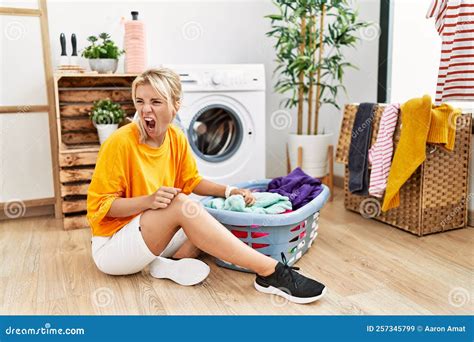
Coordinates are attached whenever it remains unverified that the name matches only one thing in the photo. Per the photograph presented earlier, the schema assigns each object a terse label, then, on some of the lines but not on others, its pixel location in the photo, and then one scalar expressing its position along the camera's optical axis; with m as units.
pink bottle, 2.68
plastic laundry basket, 1.75
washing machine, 2.64
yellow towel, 2.11
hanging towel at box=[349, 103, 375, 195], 2.48
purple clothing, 2.06
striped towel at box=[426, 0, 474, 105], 2.01
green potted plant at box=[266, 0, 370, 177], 2.74
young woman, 1.61
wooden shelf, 2.47
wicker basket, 2.21
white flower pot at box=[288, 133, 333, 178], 2.88
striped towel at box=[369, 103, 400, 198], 2.30
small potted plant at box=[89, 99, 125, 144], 2.58
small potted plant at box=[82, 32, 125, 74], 2.61
